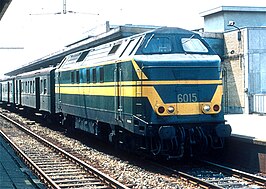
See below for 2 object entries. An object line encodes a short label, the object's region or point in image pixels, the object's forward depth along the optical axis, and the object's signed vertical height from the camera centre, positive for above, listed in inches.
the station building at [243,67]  1093.8 +22.1
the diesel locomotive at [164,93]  462.2 -14.6
